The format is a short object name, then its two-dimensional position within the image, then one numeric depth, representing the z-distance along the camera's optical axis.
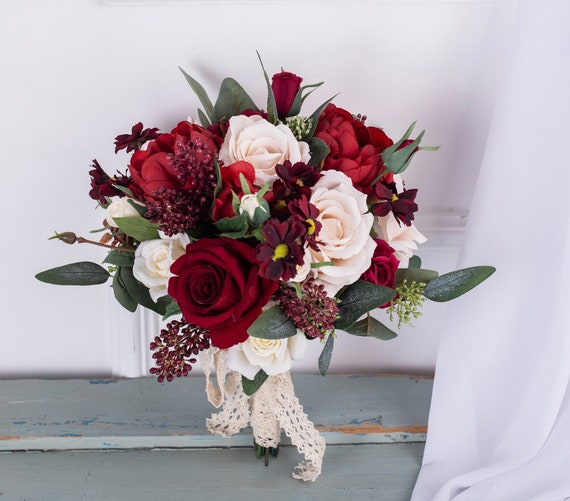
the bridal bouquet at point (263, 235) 0.58
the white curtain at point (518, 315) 0.71
